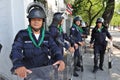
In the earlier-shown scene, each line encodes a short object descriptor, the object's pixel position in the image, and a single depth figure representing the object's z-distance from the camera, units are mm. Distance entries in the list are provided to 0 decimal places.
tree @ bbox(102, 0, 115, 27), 7389
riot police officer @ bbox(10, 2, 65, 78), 1523
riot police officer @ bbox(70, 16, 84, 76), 3764
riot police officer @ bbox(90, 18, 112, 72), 3928
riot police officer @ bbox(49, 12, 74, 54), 2819
